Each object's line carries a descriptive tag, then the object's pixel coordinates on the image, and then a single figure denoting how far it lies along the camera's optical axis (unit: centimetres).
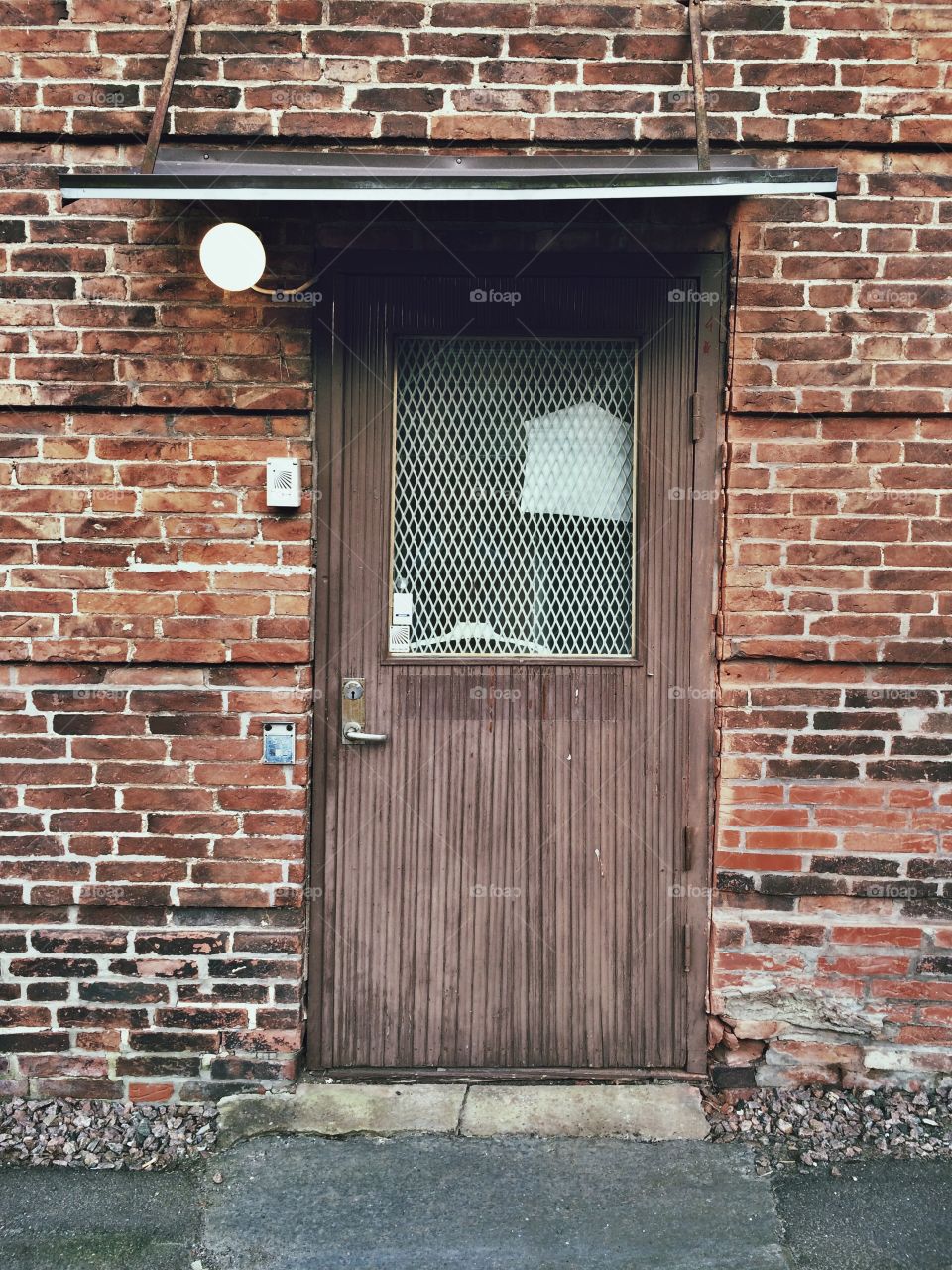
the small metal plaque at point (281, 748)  293
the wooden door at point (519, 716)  302
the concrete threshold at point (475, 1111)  280
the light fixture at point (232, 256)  268
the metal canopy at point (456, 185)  241
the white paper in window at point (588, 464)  305
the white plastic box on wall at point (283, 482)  288
